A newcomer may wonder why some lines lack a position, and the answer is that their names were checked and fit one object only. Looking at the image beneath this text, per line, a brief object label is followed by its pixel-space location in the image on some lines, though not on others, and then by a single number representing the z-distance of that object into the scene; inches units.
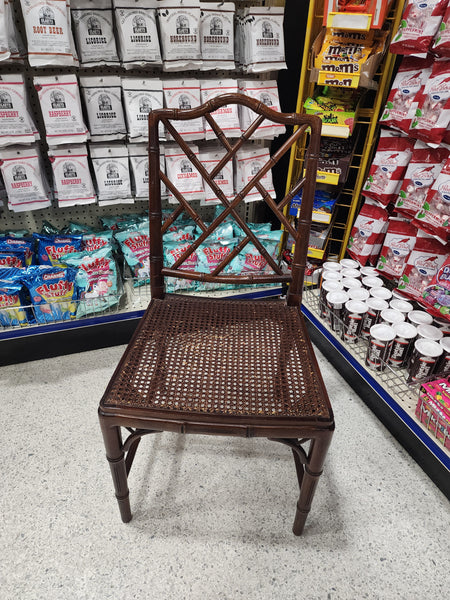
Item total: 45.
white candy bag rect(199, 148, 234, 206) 74.5
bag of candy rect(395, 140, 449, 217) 62.9
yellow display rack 67.9
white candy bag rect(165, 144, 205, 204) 71.8
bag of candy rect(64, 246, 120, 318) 71.5
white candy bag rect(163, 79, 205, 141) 67.4
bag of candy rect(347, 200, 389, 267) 75.7
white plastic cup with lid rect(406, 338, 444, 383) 55.4
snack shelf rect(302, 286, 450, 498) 52.3
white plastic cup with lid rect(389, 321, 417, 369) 59.3
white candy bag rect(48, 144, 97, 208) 66.7
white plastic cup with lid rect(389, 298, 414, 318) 65.0
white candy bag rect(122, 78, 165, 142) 65.7
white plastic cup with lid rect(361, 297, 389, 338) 65.0
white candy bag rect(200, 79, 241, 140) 69.9
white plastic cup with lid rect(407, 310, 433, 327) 62.1
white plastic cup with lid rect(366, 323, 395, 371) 59.7
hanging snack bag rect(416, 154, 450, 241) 57.9
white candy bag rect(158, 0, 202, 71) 61.4
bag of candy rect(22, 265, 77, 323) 66.9
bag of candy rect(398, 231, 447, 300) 64.8
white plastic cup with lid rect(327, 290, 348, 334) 67.3
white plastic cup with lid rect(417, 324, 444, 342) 57.9
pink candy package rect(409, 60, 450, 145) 57.5
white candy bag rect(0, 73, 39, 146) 59.5
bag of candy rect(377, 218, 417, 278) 70.8
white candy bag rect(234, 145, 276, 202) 76.5
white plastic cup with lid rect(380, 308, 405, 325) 62.6
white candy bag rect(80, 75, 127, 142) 64.7
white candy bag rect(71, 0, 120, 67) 58.9
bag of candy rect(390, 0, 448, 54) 57.3
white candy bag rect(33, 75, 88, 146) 60.9
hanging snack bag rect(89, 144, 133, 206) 69.6
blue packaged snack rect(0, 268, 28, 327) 65.5
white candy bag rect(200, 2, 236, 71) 64.9
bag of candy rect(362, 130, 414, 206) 69.4
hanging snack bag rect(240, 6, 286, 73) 66.3
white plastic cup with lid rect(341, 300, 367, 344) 65.9
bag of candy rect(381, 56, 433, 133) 63.5
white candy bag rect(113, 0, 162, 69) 59.7
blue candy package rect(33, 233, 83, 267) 73.4
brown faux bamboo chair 35.8
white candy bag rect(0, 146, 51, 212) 64.6
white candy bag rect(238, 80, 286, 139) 71.1
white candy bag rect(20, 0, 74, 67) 54.6
